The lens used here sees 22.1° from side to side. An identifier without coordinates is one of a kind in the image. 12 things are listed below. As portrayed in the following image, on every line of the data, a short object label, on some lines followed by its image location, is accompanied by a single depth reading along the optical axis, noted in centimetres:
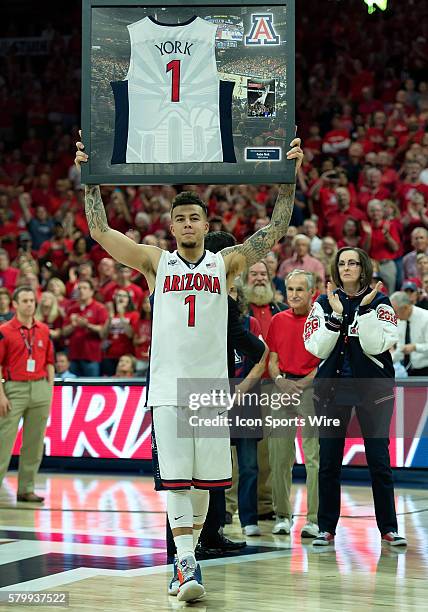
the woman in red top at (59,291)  1645
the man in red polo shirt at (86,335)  1521
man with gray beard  998
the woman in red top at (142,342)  1468
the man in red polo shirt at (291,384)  908
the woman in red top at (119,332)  1503
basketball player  652
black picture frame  685
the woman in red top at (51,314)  1587
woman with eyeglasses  827
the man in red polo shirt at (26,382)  1153
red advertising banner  1341
